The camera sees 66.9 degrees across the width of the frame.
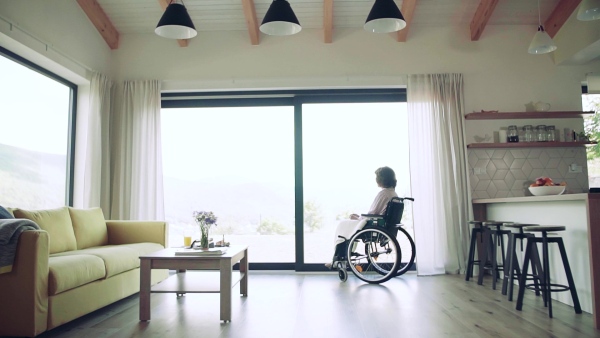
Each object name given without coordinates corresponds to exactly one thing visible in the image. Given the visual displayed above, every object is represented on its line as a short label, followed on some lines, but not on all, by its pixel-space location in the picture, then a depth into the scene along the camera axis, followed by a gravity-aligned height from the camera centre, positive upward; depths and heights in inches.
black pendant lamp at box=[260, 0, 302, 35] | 142.8 +56.4
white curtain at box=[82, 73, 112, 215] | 199.2 +23.3
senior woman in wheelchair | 182.4 -5.1
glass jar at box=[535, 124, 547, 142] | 206.0 +27.4
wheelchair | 173.3 -19.8
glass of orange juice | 150.1 -14.0
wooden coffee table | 121.3 -20.0
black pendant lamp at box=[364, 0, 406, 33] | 141.9 +56.5
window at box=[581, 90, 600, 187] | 220.1 +20.5
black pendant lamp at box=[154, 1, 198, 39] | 146.5 +56.9
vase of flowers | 136.6 -7.5
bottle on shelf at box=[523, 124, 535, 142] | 206.7 +27.4
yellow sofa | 104.5 -18.0
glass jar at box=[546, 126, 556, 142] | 206.1 +26.3
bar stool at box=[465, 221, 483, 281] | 176.1 -22.3
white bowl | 152.6 +1.1
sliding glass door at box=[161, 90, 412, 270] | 219.0 +17.5
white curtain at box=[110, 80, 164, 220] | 210.8 +21.3
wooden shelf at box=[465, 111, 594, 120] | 207.8 +36.0
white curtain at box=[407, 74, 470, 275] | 201.6 +10.5
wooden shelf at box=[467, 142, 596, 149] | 205.5 +22.3
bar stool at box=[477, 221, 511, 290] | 161.3 -19.2
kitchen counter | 113.1 -10.9
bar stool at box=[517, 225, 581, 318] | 124.3 -20.1
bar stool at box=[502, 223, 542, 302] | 134.7 -20.8
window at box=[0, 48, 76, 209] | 162.8 +25.7
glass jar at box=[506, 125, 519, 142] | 206.5 +27.2
